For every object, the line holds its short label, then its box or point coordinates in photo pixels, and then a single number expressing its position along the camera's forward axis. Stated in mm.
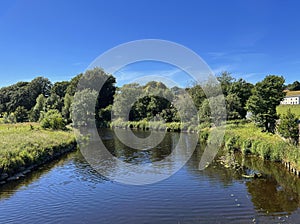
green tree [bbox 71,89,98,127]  57625
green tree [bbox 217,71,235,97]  54400
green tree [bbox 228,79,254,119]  46450
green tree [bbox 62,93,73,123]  64562
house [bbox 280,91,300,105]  74688
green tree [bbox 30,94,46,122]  68562
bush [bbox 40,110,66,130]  40625
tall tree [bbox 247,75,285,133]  30422
